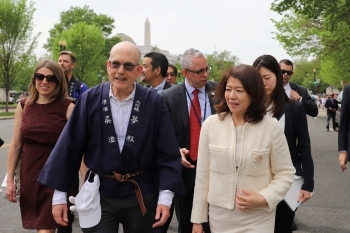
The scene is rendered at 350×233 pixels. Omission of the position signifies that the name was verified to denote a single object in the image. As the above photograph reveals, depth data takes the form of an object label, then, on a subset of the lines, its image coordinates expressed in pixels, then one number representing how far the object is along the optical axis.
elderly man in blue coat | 3.30
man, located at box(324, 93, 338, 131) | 24.53
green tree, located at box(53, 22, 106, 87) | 57.03
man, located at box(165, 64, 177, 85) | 7.87
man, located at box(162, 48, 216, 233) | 4.64
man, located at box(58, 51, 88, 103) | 6.37
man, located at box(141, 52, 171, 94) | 6.18
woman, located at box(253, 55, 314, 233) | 3.95
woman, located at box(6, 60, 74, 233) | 4.30
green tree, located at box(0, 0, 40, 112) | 38.72
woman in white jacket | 3.11
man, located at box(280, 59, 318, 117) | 5.93
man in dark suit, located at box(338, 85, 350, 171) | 5.14
